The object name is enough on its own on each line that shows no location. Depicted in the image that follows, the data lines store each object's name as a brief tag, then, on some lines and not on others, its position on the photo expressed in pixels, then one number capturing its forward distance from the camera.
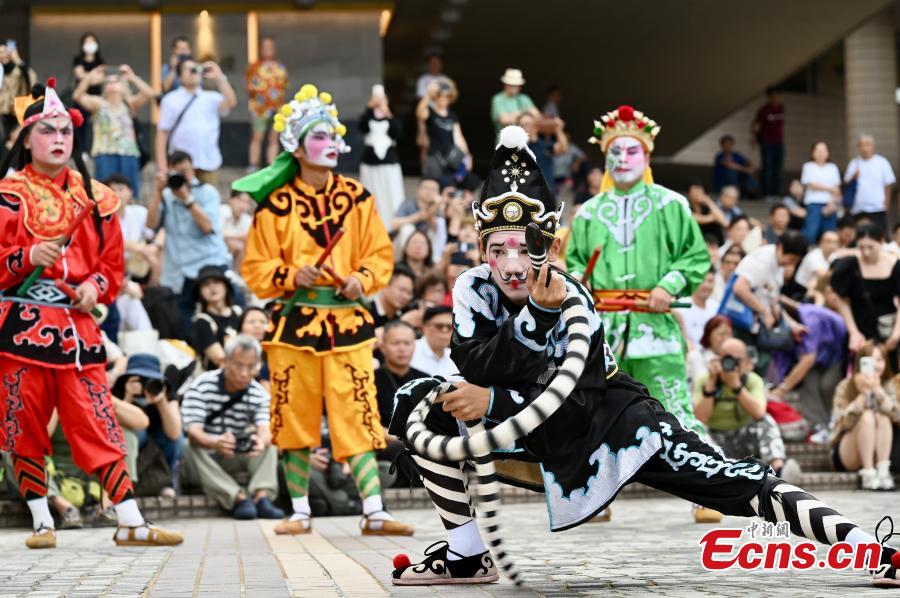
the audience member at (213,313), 12.25
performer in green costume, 8.70
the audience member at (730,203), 19.55
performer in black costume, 5.23
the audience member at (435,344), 11.55
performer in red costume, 7.95
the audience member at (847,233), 16.58
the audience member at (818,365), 13.59
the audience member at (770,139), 24.28
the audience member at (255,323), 11.84
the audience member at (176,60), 16.97
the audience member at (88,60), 16.81
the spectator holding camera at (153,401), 10.11
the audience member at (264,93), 19.55
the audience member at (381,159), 17.38
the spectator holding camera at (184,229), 14.09
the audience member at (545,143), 16.66
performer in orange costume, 8.52
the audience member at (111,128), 16.17
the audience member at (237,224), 15.49
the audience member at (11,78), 15.56
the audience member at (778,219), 18.64
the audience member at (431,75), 19.33
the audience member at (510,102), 18.62
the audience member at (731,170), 24.18
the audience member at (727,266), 15.14
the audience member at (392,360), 10.80
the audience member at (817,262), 15.80
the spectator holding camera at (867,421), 11.90
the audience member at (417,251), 14.52
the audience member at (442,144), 17.86
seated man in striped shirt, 10.41
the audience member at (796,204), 19.71
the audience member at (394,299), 13.19
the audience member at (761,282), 13.49
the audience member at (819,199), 19.56
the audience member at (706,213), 18.53
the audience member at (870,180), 19.78
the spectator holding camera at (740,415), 11.13
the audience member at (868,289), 13.35
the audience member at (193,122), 16.22
